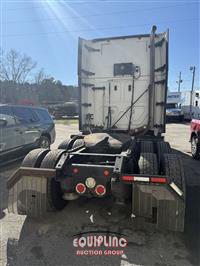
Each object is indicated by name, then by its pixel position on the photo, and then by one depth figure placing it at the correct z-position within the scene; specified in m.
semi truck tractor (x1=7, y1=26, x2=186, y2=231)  2.75
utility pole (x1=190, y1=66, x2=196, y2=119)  33.94
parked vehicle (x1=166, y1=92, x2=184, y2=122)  23.45
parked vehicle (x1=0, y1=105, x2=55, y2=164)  5.69
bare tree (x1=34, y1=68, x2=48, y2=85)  56.72
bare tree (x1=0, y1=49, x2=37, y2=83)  46.79
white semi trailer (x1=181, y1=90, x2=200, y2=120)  22.42
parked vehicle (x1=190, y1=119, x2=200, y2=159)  6.89
